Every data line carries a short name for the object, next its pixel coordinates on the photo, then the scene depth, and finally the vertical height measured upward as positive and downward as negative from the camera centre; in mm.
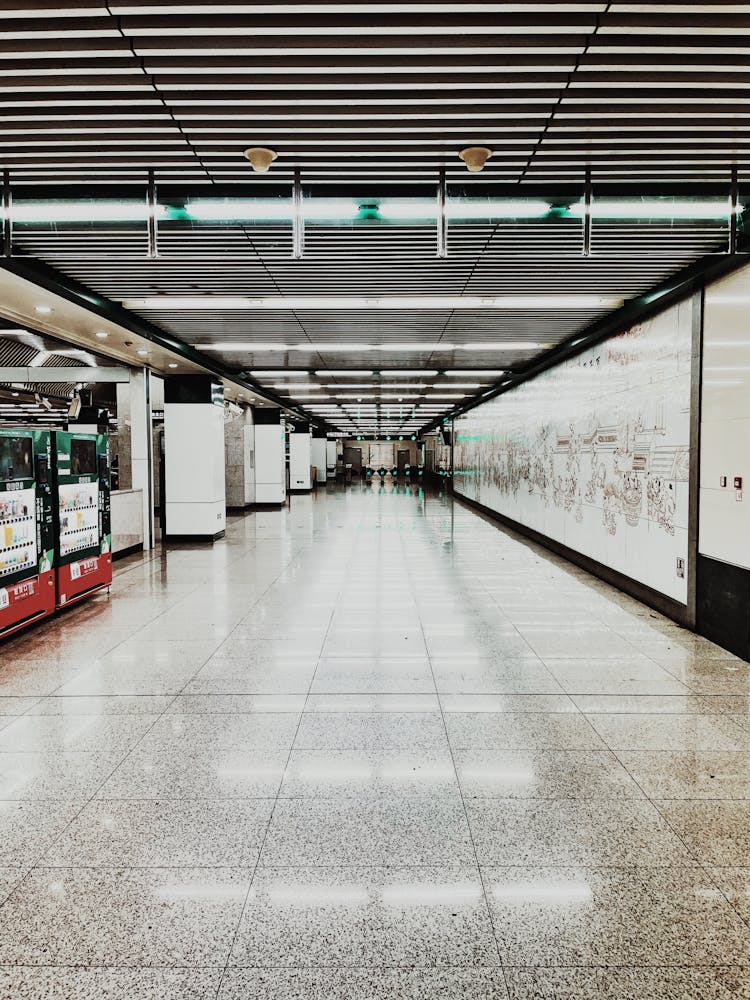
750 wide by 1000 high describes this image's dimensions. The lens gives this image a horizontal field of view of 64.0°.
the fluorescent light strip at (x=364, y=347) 10125 +2035
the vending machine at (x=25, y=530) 5582 -605
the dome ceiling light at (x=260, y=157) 3932 +2049
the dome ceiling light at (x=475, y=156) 3920 +2032
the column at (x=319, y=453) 37531 +804
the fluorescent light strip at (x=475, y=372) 13234 +2068
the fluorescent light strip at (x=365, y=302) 7242 +2013
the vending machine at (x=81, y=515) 6625 -560
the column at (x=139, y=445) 11406 +440
